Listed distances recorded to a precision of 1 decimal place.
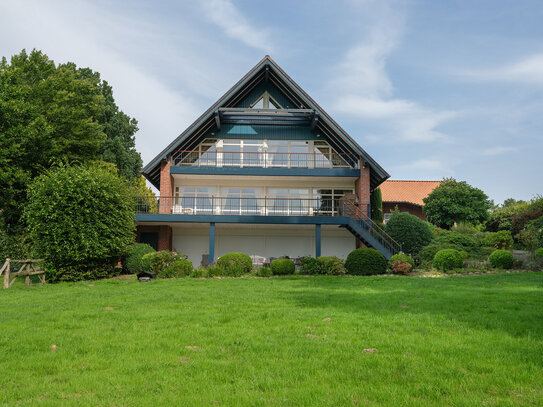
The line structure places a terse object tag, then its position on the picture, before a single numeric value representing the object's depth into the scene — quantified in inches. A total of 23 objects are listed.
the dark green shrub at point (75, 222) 675.4
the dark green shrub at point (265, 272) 758.5
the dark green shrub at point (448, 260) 768.9
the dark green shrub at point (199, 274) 739.4
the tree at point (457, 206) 1432.1
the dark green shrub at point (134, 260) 797.2
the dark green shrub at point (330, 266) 771.4
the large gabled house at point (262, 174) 975.6
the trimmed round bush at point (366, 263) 765.3
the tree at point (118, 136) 1454.2
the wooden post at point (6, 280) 571.1
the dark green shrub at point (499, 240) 1056.2
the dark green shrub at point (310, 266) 775.7
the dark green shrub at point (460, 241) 920.3
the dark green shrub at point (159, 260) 753.0
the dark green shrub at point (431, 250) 855.7
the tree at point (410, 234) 938.7
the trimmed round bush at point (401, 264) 765.9
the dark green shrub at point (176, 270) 735.1
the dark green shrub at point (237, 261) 765.3
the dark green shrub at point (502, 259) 765.3
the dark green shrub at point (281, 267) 760.3
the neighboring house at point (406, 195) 1653.5
